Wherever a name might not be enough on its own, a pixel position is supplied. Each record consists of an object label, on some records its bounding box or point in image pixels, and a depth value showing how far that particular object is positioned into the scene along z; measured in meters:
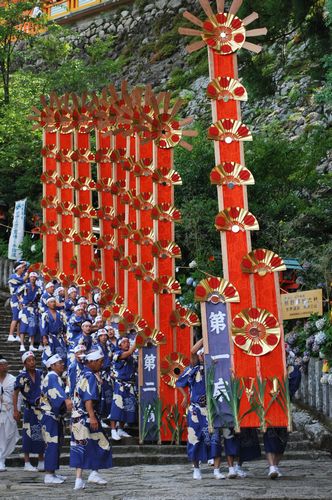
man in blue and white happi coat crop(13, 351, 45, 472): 10.60
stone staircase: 11.52
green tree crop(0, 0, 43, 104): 26.34
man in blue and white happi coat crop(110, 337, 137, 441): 12.89
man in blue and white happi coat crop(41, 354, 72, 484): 9.86
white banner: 22.23
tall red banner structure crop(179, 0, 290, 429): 9.43
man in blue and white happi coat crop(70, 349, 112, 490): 9.20
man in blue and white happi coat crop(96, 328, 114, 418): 12.78
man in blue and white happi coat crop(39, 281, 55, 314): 15.95
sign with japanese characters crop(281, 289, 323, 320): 13.98
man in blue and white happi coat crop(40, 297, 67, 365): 15.33
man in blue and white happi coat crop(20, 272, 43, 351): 16.53
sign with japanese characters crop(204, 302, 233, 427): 9.46
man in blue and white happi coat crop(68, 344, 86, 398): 9.75
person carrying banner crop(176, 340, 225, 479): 9.67
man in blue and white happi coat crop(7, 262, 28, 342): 16.86
